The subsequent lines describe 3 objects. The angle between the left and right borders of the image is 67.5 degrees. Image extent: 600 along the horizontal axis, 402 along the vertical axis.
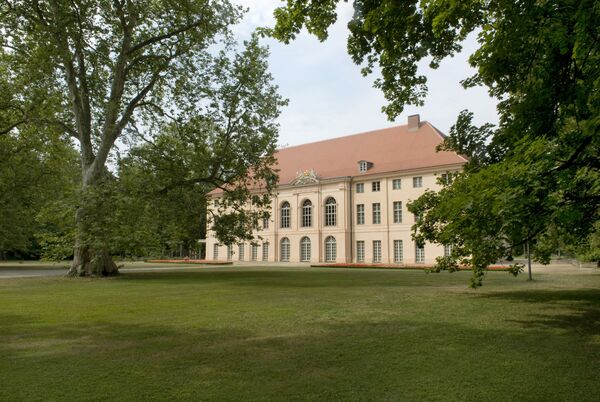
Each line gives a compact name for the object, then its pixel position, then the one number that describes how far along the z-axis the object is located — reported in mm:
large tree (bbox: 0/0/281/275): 19562
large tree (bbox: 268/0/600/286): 6016
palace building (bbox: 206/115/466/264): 43250
